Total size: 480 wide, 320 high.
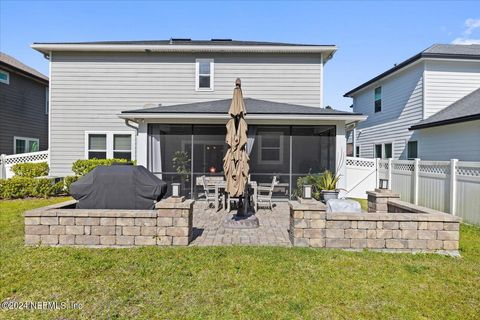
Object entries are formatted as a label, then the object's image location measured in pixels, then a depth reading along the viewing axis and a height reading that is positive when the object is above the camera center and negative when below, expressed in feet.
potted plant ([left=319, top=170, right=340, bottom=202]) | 26.81 -2.72
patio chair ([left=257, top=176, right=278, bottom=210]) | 27.09 -3.97
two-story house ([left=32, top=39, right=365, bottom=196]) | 39.09 +11.42
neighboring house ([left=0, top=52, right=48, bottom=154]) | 45.68 +8.83
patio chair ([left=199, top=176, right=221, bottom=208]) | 27.73 -3.47
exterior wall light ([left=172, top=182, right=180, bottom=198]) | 16.70 -2.02
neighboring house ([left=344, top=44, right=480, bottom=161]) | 32.55 +8.80
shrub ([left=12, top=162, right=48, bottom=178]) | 36.27 -1.92
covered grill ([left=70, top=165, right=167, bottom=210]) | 17.31 -2.14
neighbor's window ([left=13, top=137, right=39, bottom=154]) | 48.01 +2.10
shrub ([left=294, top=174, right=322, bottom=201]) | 30.40 -2.59
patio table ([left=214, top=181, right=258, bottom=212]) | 26.45 -2.90
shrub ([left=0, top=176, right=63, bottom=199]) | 31.09 -3.74
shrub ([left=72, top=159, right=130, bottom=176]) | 36.14 -1.12
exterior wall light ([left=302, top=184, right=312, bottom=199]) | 16.55 -1.99
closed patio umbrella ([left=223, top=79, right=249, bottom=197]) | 19.29 +0.41
